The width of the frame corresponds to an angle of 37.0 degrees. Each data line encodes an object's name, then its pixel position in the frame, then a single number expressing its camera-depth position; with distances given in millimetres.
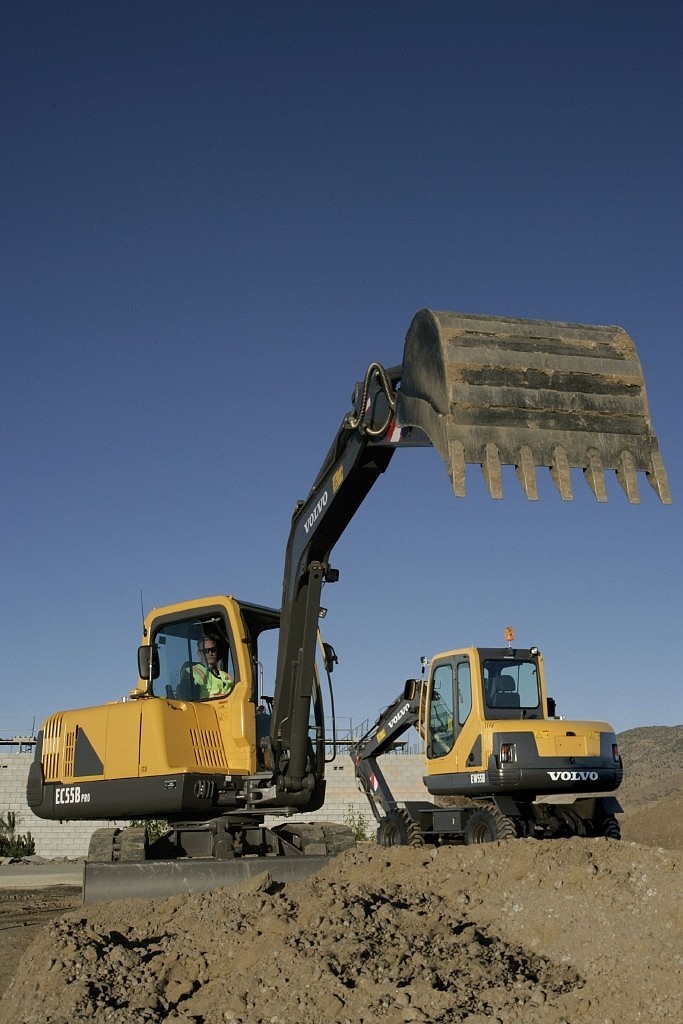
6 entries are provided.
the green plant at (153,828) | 10188
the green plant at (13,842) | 28109
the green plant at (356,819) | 28741
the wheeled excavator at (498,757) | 12781
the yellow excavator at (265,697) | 6977
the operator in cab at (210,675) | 10219
